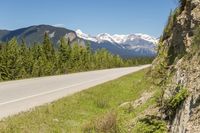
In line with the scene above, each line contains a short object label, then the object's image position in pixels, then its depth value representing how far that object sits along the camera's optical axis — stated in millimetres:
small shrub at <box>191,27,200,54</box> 10422
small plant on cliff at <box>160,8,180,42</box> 20223
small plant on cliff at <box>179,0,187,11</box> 17025
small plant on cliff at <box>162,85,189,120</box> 9086
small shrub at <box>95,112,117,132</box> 10580
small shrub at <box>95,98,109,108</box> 16906
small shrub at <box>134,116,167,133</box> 9270
